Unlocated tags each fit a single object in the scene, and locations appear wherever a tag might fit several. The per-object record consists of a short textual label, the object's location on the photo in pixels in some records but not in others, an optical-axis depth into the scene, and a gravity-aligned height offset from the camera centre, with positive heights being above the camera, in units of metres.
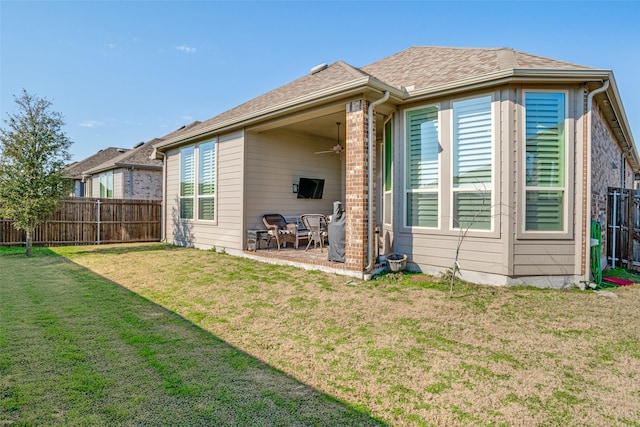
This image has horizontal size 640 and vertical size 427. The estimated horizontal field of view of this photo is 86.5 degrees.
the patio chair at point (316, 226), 8.38 -0.32
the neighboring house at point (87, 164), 22.56 +3.42
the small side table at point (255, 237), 8.47 -0.61
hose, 5.78 -0.67
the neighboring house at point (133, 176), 16.42 +1.82
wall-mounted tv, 9.87 +0.76
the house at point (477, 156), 5.36 +1.00
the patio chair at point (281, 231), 8.51 -0.44
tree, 9.14 +1.38
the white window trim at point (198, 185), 9.40 +0.77
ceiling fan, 8.76 +1.70
